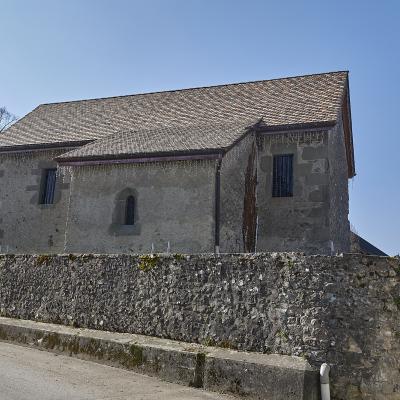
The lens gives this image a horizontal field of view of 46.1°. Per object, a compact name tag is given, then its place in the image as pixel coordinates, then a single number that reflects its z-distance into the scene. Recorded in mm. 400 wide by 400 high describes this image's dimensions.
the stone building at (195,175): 13953
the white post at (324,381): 6000
